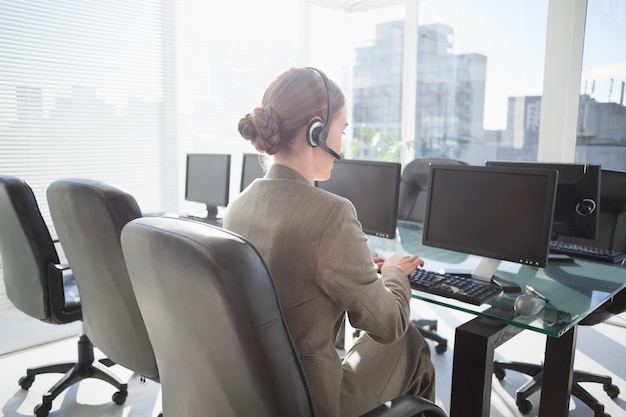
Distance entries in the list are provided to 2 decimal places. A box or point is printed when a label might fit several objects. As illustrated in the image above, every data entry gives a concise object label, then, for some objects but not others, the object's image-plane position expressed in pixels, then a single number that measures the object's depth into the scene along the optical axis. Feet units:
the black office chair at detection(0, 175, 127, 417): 7.34
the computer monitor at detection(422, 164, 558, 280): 6.30
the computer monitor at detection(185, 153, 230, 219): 11.77
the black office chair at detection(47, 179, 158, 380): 5.74
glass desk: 5.56
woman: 4.15
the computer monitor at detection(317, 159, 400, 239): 8.35
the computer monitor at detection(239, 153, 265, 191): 11.90
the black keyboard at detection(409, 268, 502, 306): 6.01
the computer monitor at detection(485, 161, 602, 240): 7.71
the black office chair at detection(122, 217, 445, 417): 3.04
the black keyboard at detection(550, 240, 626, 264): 8.14
